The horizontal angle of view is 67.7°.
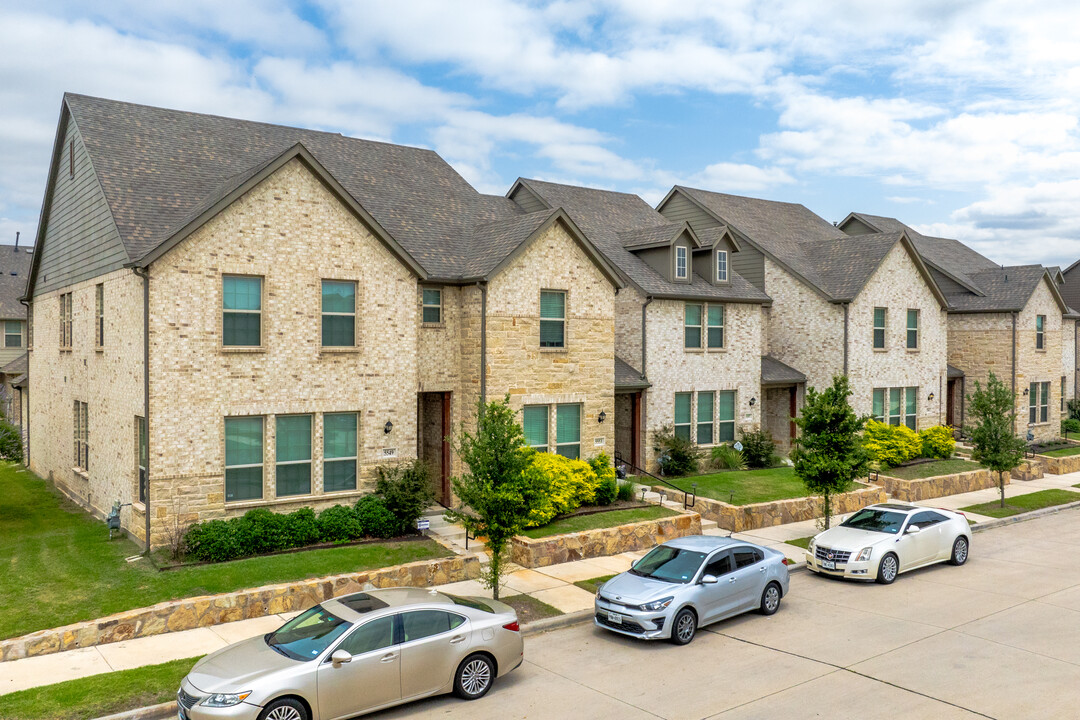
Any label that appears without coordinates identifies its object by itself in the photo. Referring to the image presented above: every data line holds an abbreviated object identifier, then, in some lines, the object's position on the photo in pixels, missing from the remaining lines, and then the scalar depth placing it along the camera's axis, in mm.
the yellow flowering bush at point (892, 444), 29688
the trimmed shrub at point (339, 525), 18203
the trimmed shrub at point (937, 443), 32406
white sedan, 17688
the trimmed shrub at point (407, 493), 19219
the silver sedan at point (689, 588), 13555
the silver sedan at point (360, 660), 9695
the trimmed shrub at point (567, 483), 20594
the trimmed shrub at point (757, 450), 29609
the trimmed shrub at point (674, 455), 27188
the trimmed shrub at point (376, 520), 18828
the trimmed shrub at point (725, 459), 28906
